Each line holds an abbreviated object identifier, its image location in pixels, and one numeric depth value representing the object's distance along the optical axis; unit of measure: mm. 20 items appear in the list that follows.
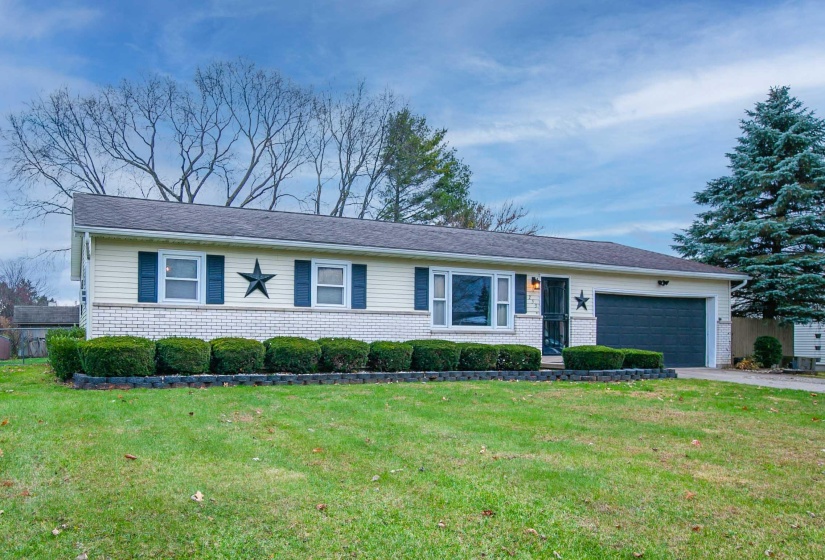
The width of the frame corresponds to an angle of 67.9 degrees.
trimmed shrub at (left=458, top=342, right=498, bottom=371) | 13500
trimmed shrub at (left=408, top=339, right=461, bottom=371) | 13188
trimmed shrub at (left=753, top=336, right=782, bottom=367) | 19016
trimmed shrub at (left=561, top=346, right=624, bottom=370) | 13836
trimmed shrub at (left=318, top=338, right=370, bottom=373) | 12297
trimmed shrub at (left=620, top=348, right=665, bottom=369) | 14609
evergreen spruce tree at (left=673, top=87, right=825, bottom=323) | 20500
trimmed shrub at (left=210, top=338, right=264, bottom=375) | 11336
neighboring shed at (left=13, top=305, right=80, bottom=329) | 37094
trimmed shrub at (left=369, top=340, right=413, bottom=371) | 12750
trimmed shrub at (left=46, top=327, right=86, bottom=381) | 11141
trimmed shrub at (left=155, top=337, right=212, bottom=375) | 11000
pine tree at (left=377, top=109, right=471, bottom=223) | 32594
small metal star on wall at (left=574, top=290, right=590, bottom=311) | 17156
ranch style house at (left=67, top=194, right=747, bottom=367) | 12695
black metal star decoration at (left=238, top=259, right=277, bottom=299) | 13662
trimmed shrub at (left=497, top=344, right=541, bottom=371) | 13703
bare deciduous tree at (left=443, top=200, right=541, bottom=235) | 36188
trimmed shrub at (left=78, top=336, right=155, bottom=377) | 10117
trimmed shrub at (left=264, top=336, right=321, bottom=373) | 11852
